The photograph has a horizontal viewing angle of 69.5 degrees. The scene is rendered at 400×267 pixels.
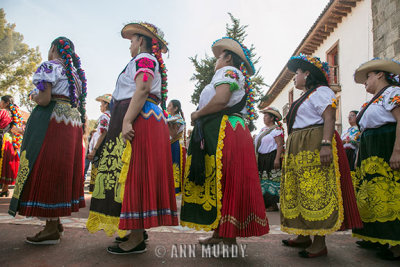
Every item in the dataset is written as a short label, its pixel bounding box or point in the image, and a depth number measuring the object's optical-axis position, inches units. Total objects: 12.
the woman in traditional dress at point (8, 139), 238.8
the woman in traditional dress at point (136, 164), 98.7
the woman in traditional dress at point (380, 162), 114.6
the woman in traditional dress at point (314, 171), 112.2
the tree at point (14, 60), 914.1
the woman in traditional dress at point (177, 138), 205.5
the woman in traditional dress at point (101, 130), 201.0
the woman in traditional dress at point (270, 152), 243.8
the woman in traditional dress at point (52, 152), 112.4
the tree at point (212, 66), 743.1
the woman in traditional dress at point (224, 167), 104.3
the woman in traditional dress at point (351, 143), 223.0
